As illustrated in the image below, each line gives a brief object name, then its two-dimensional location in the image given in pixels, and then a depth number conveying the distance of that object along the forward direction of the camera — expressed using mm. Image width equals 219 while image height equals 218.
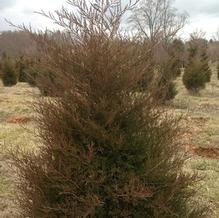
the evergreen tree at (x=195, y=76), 15612
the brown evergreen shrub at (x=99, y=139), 2463
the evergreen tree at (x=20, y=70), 20151
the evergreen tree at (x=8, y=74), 17703
